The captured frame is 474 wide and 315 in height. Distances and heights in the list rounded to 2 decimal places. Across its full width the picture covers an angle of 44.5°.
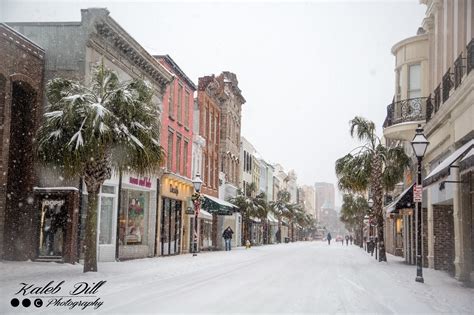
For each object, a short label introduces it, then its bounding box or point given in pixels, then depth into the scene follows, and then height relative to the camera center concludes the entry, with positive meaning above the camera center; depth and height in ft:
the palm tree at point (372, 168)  91.86 +9.16
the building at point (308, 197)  566.77 +26.21
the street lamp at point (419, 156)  54.66 +6.71
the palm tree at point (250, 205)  165.89 +4.93
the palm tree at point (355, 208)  215.72 +6.42
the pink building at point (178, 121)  102.06 +18.65
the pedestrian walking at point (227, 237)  129.58 -3.32
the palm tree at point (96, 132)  50.39 +7.83
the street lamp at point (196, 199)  94.63 +3.78
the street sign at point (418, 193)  56.70 +3.15
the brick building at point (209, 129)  135.85 +22.61
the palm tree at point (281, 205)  264.97 +8.24
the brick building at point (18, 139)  62.28 +9.04
